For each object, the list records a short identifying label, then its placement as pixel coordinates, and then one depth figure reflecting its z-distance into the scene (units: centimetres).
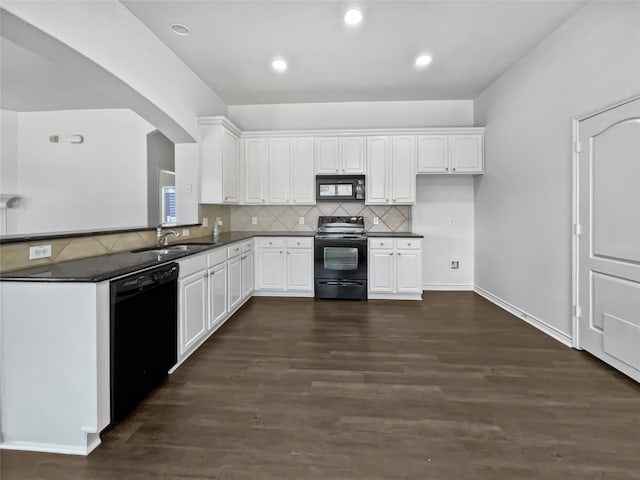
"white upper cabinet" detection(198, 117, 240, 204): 421
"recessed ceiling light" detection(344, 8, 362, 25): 273
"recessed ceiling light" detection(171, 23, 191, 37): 297
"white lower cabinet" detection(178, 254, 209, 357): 251
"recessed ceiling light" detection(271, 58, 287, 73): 363
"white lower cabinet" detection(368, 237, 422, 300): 447
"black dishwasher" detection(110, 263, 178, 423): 174
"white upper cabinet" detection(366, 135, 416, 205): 469
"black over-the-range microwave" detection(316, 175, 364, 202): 480
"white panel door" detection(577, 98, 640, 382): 226
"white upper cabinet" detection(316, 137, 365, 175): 476
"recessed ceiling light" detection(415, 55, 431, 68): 355
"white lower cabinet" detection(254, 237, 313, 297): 461
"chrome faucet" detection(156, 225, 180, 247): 312
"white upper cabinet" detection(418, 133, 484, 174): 464
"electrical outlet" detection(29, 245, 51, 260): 192
